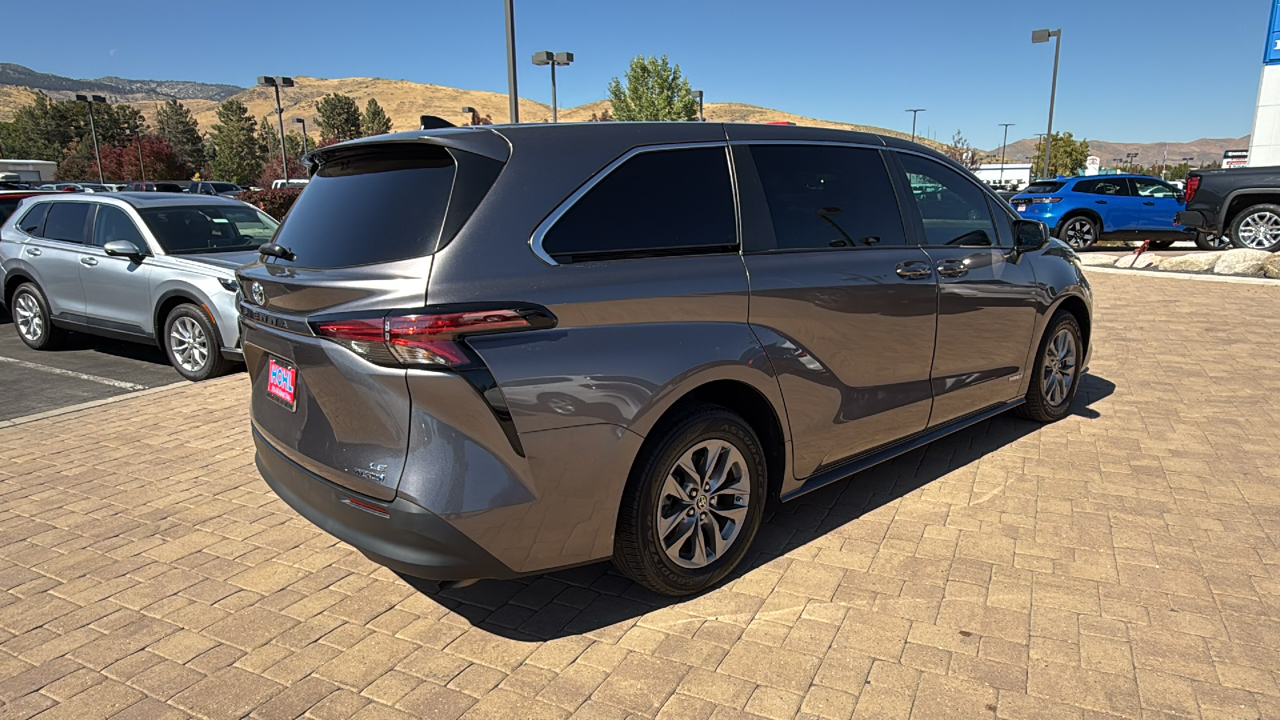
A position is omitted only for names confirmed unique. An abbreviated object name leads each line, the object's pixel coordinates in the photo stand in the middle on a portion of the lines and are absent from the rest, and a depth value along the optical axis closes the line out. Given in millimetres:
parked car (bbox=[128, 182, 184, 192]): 32594
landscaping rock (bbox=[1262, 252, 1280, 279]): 12977
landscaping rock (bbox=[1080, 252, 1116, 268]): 15492
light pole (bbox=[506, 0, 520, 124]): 11289
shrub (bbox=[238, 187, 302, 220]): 23000
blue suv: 17281
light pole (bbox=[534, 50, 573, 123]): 19484
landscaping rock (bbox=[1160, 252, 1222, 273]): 13844
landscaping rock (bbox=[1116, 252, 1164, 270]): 14906
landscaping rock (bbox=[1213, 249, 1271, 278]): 13181
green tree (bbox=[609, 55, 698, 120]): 46469
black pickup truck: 13805
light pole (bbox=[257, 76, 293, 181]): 34625
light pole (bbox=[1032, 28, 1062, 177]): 25297
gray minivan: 2506
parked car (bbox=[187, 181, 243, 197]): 32962
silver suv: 6973
